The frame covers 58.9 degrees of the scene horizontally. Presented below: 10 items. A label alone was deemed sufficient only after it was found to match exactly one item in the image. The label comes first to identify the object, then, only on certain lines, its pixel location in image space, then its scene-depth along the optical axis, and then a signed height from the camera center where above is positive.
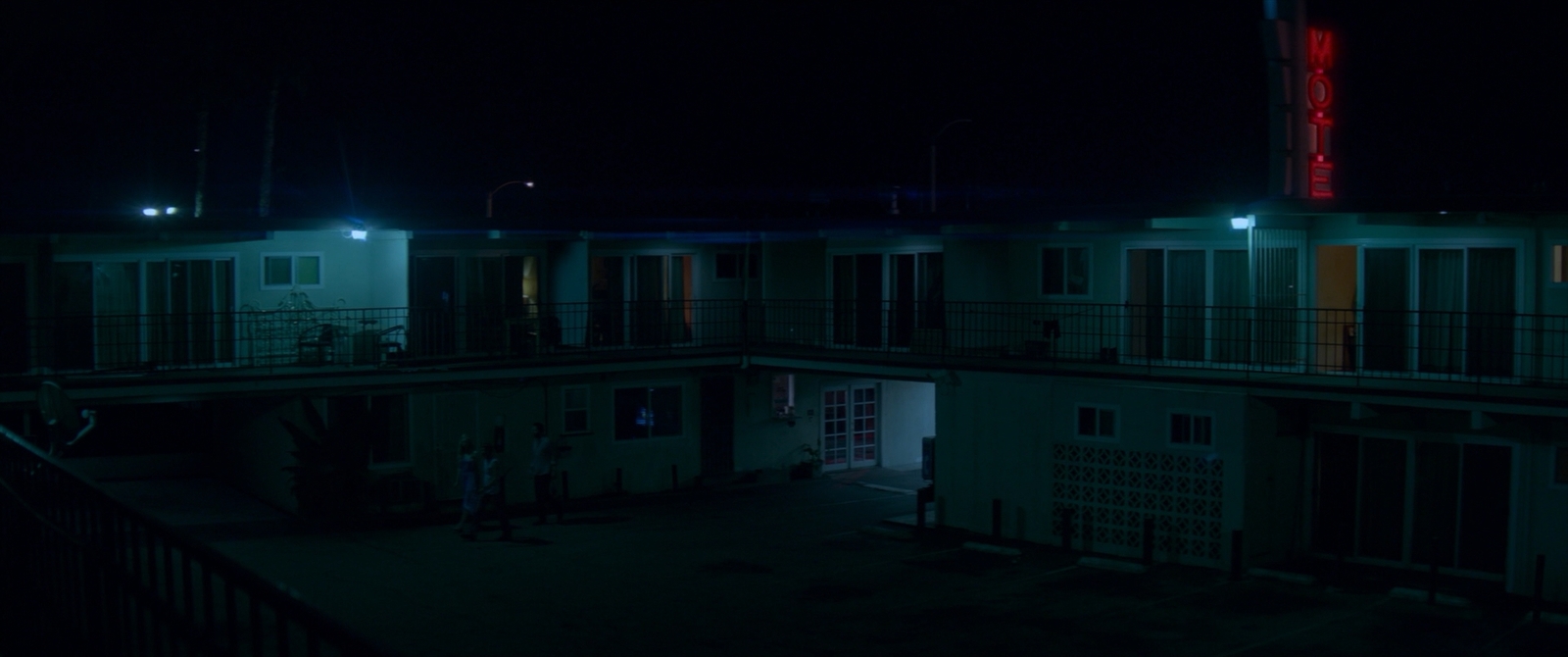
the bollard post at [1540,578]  17.66 -3.50
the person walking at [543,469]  25.19 -3.09
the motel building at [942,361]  20.64 -1.11
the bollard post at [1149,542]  21.52 -3.74
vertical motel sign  24.75 +3.36
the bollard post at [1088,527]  22.86 -3.72
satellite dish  14.62 -1.27
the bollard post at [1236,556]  20.53 -3.77
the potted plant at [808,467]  31.70 -3.83
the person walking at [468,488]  23.41 -3.23
